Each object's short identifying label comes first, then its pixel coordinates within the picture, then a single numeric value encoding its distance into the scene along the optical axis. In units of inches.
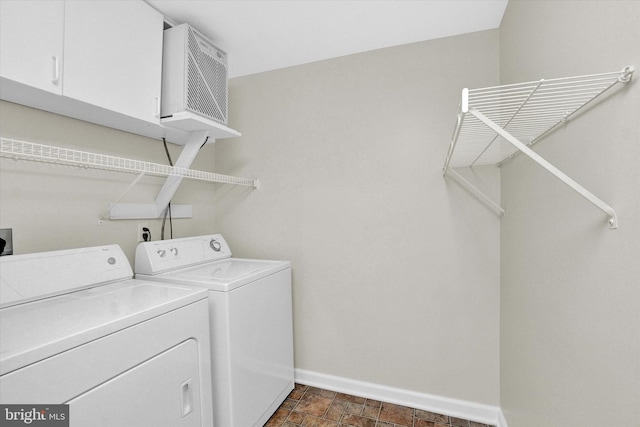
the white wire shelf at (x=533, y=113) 29.0
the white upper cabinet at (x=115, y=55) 49.0
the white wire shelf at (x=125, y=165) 43.3
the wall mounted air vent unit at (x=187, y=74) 64.0
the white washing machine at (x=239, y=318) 57.9
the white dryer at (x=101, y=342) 32.3
